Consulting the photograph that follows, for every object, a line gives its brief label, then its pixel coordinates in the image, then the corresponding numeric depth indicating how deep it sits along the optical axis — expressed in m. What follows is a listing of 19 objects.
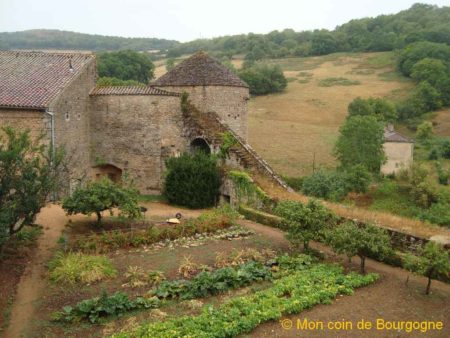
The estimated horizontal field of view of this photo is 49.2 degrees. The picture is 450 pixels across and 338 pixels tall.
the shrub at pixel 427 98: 67.44
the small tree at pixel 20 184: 15.14
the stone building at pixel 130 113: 23.88
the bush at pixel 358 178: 39.00
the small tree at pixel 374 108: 61.03
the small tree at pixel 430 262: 13.27
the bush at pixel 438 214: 33.78
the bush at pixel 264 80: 71.50
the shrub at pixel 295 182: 39.50
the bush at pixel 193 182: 24.78
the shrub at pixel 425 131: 59.28
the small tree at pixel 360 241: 14.73
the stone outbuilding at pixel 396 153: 48.47
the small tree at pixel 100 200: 18.55
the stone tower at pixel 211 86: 27.91
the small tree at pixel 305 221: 16.50
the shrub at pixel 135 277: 14.15
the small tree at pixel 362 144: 44.38
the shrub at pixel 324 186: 36.72
